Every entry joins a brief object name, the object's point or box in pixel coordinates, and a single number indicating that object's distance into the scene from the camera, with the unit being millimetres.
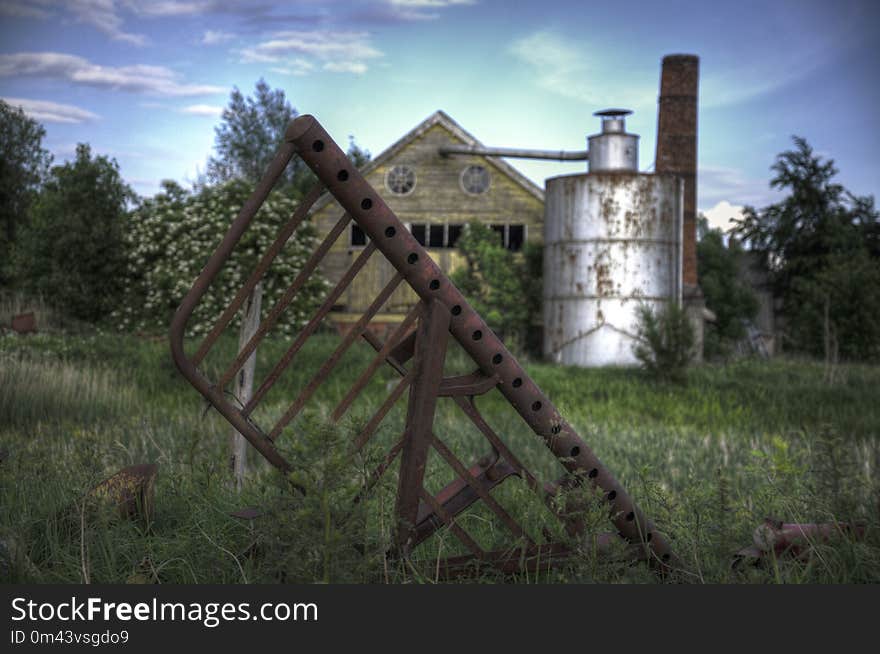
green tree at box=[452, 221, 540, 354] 18453
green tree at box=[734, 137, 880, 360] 21125
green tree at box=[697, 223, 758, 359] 22062
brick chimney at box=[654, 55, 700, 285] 18516
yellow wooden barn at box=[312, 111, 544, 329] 20188
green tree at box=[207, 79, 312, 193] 36625
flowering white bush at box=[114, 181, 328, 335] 17562
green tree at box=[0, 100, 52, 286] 26562
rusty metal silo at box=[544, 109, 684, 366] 15977
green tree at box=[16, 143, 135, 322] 18812
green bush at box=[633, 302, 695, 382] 12188
